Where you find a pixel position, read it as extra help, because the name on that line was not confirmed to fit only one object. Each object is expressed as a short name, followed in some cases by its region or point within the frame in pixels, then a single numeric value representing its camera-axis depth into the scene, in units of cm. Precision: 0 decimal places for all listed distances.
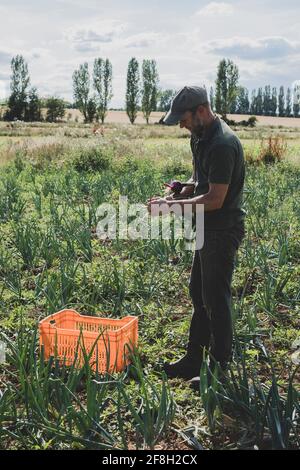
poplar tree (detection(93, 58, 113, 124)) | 5166
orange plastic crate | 307
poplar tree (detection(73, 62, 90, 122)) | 5181
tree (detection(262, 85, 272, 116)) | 8569
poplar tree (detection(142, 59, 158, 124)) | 5306
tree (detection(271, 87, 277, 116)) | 8575
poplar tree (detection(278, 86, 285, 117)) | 8750
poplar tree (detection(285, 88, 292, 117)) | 8506
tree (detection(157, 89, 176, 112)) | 5406
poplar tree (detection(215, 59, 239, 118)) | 4931
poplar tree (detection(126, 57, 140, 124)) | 5266
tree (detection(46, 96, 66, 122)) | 5225
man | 266
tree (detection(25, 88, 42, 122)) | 4894
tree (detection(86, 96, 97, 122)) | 5144
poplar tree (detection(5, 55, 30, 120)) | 4819
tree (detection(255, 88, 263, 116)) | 8736
